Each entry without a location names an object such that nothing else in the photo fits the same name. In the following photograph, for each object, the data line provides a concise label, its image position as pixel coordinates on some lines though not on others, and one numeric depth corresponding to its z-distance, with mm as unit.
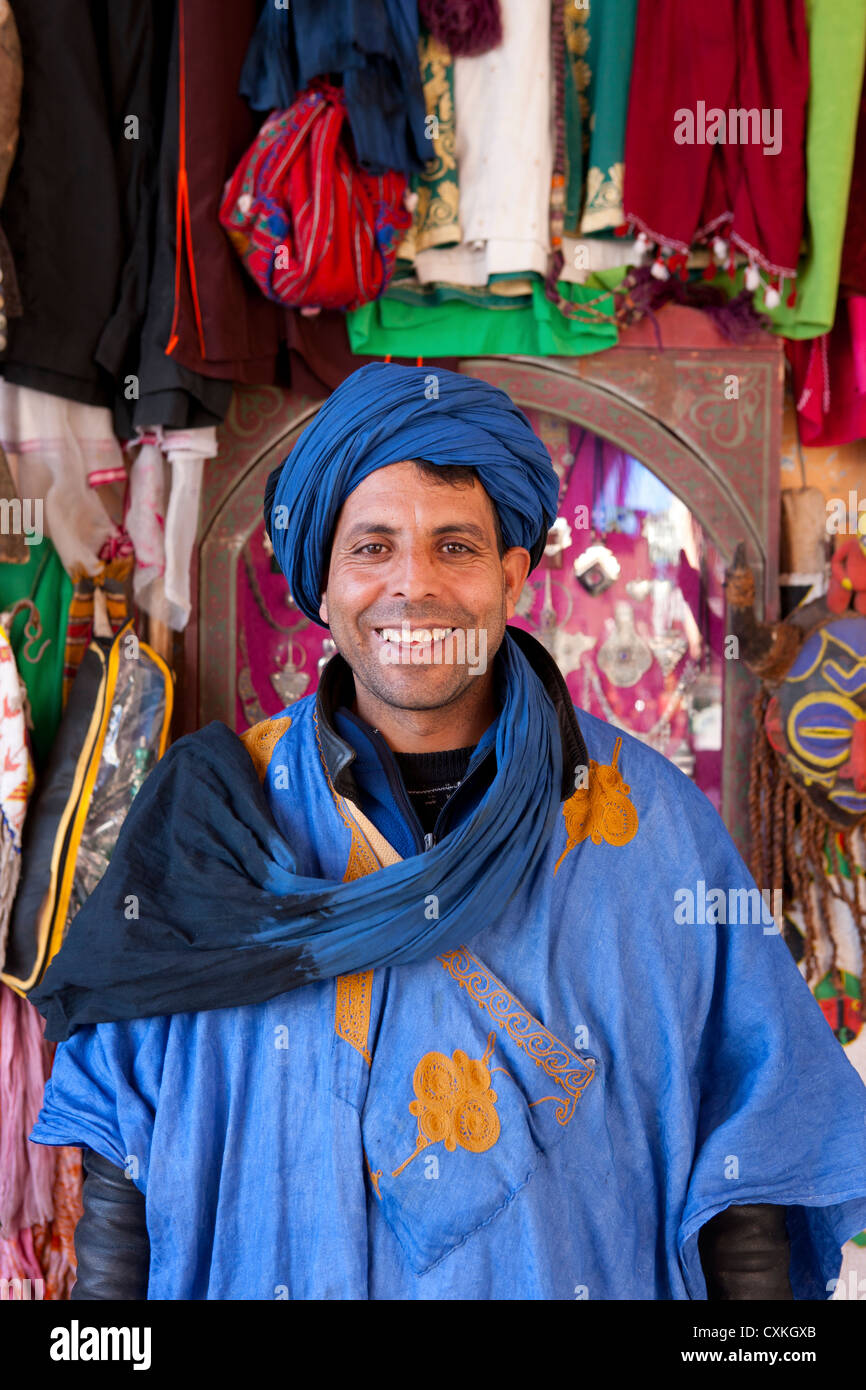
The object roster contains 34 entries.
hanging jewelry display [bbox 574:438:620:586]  2732
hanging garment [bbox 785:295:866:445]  2623
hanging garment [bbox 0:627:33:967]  2277
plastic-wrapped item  2273
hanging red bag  2273
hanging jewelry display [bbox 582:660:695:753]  2725
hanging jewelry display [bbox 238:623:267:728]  2709
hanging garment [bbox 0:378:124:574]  2311
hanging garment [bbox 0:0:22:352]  2168
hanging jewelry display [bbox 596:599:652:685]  2736
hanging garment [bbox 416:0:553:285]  2400
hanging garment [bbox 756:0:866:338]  2387
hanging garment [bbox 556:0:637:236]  2438
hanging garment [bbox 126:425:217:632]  2428
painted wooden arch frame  2631
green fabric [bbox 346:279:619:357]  2537
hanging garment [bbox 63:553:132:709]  2434
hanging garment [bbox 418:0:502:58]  2344
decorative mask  2521
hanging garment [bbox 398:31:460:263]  2428
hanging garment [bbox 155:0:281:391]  2297
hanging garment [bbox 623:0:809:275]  2389
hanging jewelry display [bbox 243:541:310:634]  2732
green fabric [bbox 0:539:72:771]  2387
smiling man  1305
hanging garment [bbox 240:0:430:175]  2250
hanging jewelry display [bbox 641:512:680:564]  2709
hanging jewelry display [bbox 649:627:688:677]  2723
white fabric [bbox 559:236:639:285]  2488
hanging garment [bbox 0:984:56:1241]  2326
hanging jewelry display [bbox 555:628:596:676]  2746
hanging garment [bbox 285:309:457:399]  2523
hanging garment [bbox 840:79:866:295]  2477
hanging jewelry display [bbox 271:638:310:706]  2729
